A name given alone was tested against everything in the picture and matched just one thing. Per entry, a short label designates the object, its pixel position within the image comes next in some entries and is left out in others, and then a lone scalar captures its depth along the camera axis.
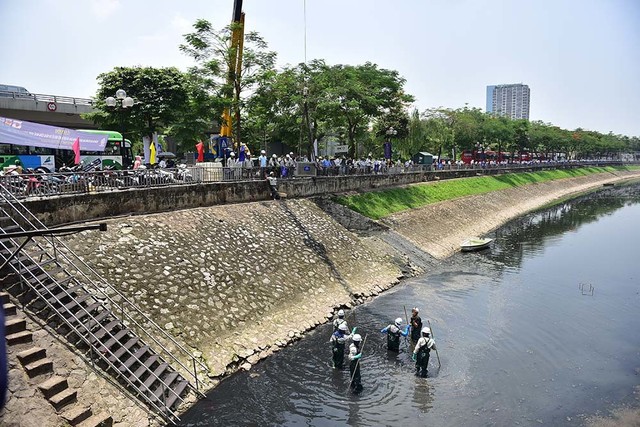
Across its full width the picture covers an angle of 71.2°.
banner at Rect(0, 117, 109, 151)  25.91
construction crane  31.66
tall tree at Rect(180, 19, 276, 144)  31.40
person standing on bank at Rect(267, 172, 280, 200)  30.56
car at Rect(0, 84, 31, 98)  42.97
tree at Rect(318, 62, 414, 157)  44.62
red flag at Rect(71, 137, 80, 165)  25.51
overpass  43.22
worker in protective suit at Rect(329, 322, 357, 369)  16.44
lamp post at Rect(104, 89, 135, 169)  21.46
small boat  37.38
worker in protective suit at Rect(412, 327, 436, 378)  16.33
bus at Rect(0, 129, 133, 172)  30.38
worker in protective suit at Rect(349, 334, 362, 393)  15.35
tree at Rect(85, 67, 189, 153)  42.12
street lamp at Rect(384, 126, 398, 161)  55.13
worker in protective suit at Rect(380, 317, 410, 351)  18.25
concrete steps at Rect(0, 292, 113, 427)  11.05
